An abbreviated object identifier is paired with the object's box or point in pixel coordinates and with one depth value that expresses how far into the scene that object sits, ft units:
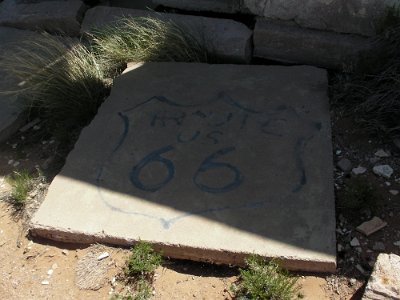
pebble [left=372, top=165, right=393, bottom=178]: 9.75
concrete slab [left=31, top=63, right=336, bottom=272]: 8.75
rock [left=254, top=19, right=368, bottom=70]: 11.93
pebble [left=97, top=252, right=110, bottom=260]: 9.11
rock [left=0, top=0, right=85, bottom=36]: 15.24
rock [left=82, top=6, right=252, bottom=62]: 12.85
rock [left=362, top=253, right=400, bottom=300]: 7.45
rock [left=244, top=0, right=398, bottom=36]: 11.50
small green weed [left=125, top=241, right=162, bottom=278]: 8.67
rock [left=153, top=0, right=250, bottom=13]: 13.57
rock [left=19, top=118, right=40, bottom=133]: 12.60
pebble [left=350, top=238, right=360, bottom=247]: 8.76
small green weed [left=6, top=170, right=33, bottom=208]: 10.46
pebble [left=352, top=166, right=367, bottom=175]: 9.91
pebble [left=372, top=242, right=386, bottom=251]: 8.67
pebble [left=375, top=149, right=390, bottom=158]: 10.12
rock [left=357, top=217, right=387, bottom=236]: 8.82
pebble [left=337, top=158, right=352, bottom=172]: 10.02
